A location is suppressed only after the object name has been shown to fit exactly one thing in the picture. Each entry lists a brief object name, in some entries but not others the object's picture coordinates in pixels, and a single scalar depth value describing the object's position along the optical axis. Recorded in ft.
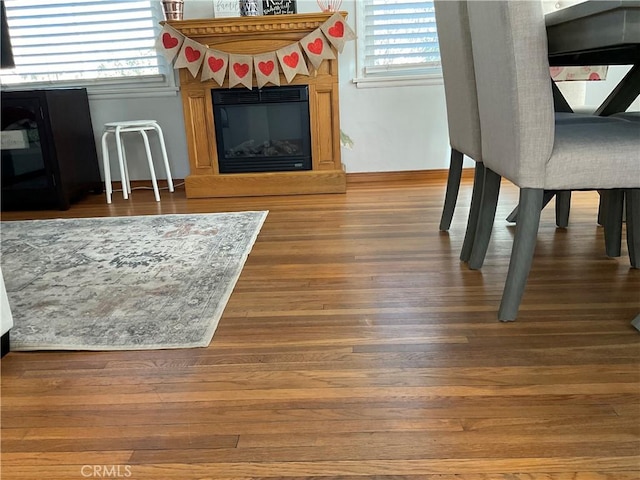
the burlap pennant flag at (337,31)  10.09
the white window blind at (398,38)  11.27
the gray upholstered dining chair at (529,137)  4.40
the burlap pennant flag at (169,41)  10.26
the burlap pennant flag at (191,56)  10.25
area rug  5.21
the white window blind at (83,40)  11.58
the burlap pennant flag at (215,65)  10.27
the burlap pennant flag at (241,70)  10.27
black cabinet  10.11
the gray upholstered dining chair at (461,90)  6.08
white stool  10.80
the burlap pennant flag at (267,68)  10.26
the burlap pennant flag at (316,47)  10.12
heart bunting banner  10.16
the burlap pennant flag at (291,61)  10.18
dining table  3.86
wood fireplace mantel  10.14
